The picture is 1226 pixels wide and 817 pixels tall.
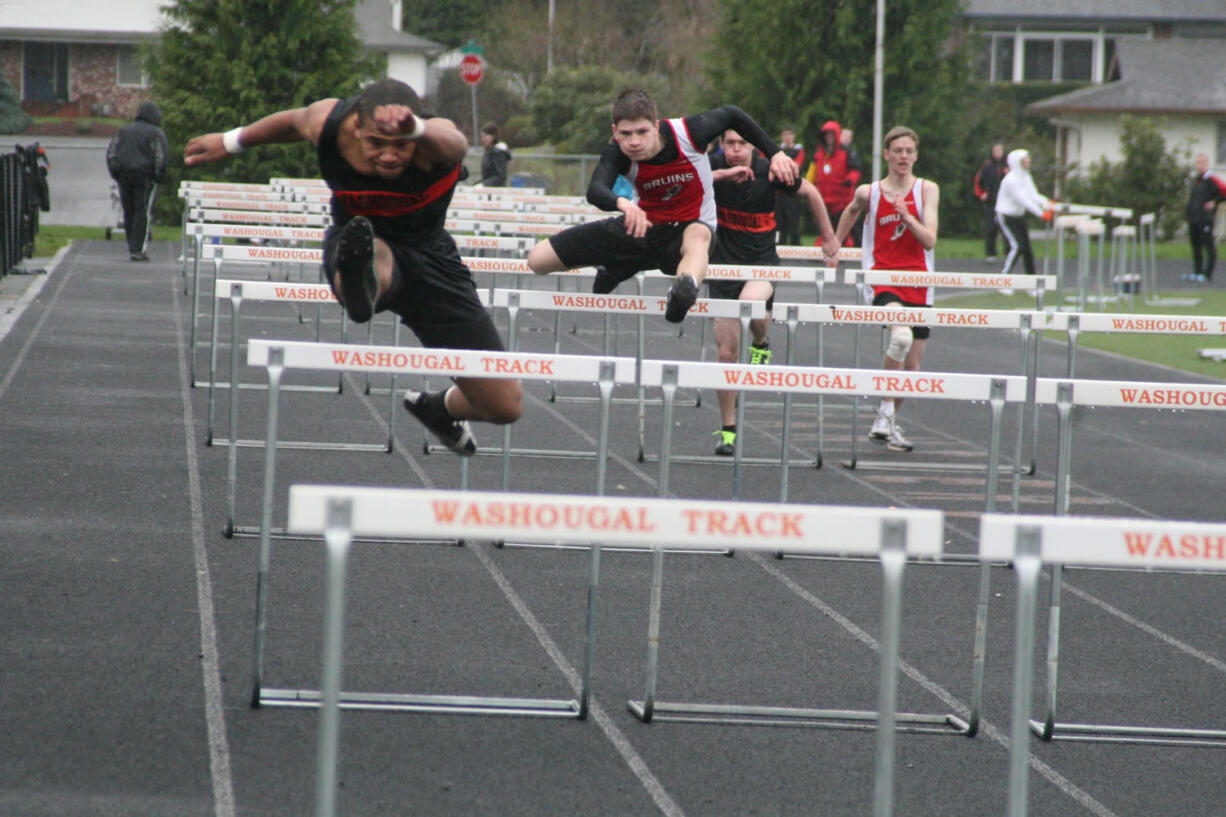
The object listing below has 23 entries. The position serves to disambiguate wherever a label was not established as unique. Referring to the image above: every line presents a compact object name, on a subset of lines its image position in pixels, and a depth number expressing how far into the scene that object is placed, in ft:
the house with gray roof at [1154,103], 351.05
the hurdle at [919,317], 55.62
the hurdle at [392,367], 33.35
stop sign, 245.86
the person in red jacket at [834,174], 186.09
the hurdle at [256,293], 56.03
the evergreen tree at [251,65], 208.03
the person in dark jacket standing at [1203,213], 189.67
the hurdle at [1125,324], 54.60
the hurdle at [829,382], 35.12
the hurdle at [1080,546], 20.72
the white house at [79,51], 418.51
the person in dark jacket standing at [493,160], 189.37
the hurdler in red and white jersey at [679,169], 56.75
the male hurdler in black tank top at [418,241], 39.11
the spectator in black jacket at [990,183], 201.67
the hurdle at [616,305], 52.95
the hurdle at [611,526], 20.47
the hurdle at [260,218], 122.53
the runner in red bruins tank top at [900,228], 71.97
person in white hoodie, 153.99
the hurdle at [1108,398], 34.24
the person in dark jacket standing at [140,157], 151.94
